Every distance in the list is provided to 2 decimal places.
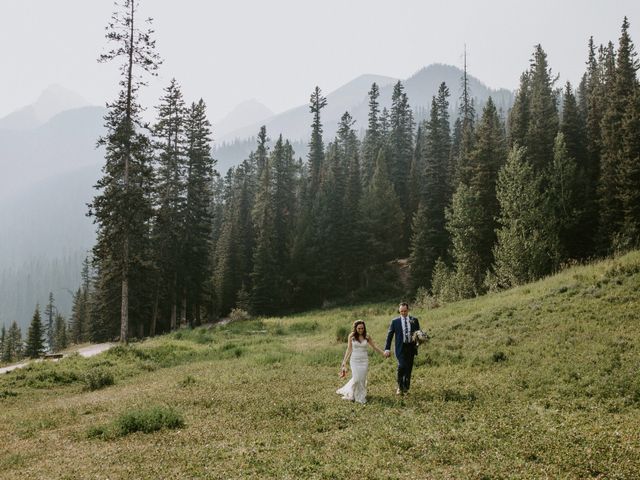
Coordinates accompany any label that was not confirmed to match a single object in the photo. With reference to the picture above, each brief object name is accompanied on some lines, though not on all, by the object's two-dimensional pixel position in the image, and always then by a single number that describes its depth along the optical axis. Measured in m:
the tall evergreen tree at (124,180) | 30.08
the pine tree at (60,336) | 89.75
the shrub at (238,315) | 50.51
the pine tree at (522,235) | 31.12
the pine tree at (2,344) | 93.21
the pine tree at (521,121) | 50.84
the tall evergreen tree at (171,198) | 45.88
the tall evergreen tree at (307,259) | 60.47
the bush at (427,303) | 32.58
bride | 12.41
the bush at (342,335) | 24.65
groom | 12.96
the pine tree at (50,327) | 113.66
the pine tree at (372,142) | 75.81
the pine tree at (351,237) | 60.19
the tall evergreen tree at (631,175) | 34.84
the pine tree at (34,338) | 74.69
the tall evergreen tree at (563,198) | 39.00
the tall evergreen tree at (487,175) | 43.12
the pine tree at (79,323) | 86.41
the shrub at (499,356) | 15.14
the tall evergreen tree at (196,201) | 47.31
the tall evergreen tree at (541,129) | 46.88
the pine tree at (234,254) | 63.50
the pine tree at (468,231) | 40.50
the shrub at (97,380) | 18.31
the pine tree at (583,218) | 41.22
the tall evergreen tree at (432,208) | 52.84
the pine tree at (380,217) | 60.47
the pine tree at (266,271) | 56.06
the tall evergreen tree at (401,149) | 71.88
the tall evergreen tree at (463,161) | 50.94
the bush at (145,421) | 10.64
